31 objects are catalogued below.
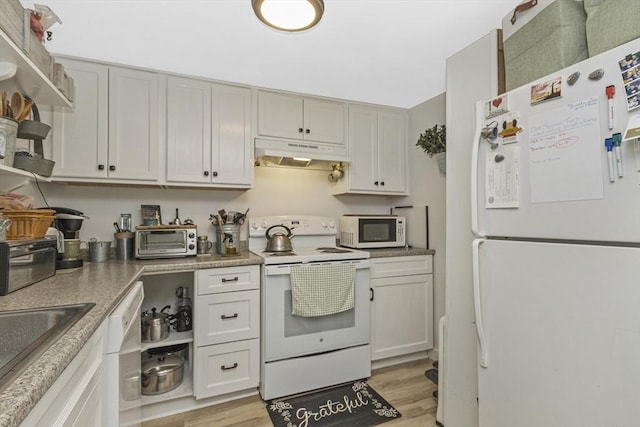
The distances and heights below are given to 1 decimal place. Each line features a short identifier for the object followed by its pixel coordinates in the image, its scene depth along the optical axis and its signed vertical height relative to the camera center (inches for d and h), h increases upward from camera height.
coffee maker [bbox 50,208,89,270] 73.8 -0.6
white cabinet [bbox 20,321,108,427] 24.0 -17.1
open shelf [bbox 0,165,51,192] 52.2 +8.0
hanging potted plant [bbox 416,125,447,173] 96.3 +25.0
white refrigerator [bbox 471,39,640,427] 36.3 -4.4
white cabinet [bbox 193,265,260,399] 78.3 -30.1
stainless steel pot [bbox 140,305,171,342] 80.9 -29.6
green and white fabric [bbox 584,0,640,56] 39.4 +27.2
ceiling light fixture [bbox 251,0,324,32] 49.4 +35.7
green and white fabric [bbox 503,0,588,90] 48.5 +30.1
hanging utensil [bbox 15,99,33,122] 53.0 +19.5
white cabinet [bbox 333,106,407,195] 112.1 +25.6
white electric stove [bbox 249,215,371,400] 82.1 -34.1
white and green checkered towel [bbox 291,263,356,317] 83.3 -20.1
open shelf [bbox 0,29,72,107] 44.7 +25.5
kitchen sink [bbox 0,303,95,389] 33.9 -12.3
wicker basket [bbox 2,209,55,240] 51.9 -0.6
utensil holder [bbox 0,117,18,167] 47.3 +13.1
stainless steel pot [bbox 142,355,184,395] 77.6 -41.2
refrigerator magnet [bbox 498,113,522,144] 49.5 +15.0
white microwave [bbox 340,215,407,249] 106.0 -4.6
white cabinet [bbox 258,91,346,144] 98.2 +35.0
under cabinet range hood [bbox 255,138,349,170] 96.6 +22.2
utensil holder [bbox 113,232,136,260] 86.0 -7.4
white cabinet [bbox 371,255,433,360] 98.7 -29.8
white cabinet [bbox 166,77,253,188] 87.8 +26.1
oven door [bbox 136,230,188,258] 83.8 -6.7
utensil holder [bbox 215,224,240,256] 94.0 -6.4
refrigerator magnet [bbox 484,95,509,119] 52.0 +20.0
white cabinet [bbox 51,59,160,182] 77.6 +25.2
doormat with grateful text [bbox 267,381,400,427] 73.6 -50.1
